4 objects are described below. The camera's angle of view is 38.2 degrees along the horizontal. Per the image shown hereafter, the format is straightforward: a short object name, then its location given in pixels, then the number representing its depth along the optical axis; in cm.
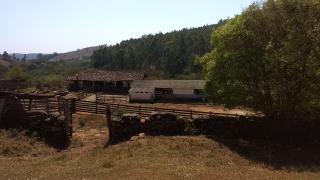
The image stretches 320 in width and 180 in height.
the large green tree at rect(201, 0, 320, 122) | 2806
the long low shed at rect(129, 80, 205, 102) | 6662
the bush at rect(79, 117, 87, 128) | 3628
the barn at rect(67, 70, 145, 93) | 7831
